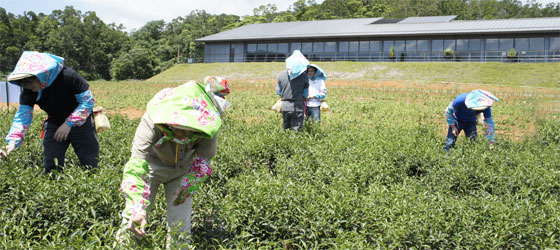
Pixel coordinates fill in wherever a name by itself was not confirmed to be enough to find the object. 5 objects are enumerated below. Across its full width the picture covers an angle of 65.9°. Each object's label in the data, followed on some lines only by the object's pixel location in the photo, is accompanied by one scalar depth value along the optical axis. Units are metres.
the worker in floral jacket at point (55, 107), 3.72
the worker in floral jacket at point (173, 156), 2.41
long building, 30.74
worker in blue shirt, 5.96
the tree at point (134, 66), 47.20
